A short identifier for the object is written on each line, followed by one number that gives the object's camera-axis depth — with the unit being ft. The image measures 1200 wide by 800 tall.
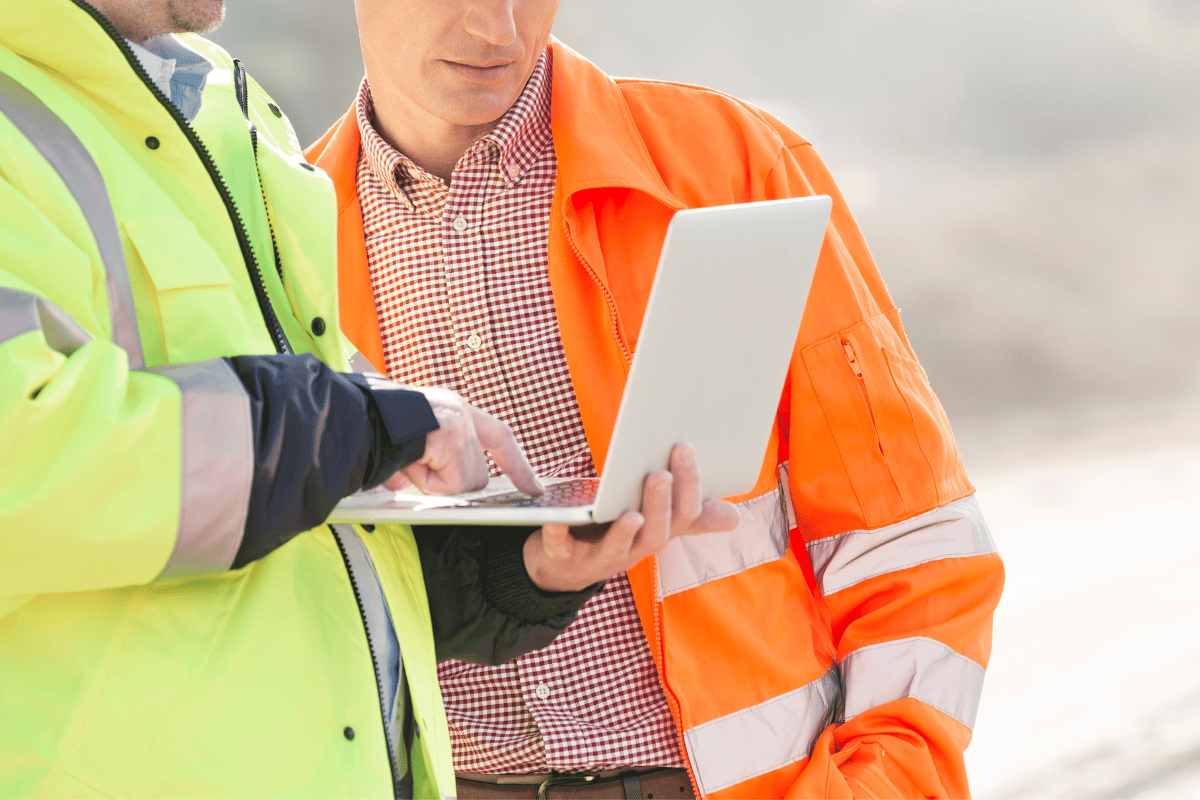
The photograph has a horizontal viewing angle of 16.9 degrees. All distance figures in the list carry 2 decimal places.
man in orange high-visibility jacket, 11.27
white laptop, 10.15
